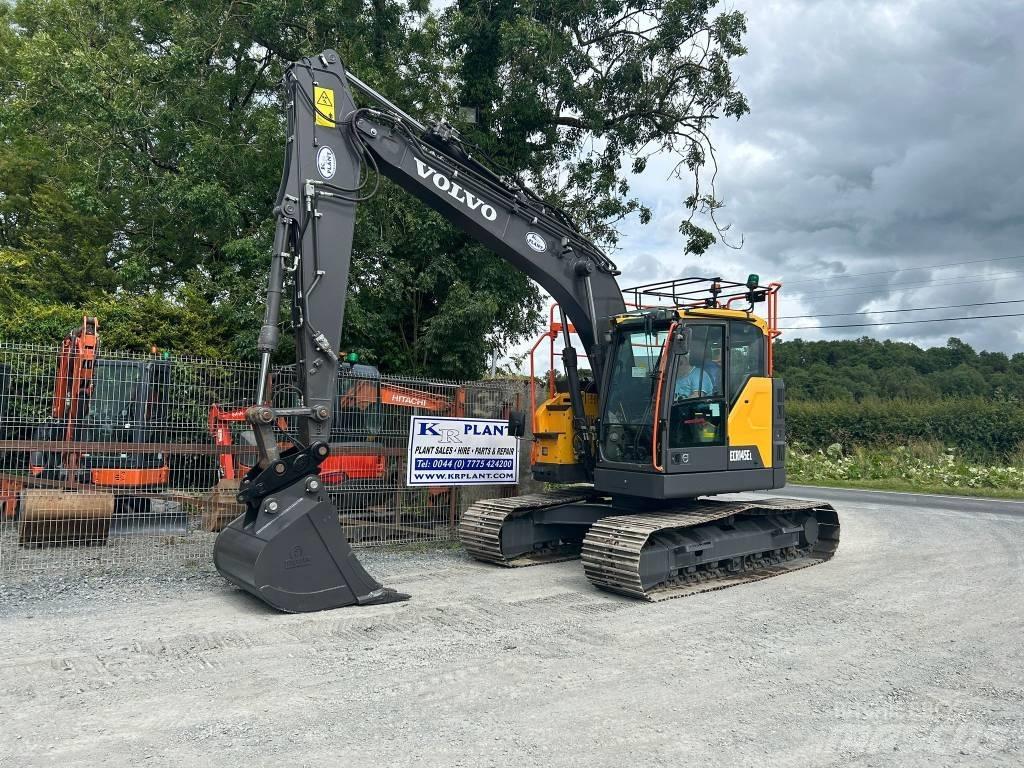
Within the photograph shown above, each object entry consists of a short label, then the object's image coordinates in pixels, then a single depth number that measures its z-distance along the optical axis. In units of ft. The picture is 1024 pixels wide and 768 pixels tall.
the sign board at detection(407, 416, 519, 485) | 30.37
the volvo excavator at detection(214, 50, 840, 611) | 21.06
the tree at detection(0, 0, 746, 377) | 41.45
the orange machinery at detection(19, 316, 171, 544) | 25.17
